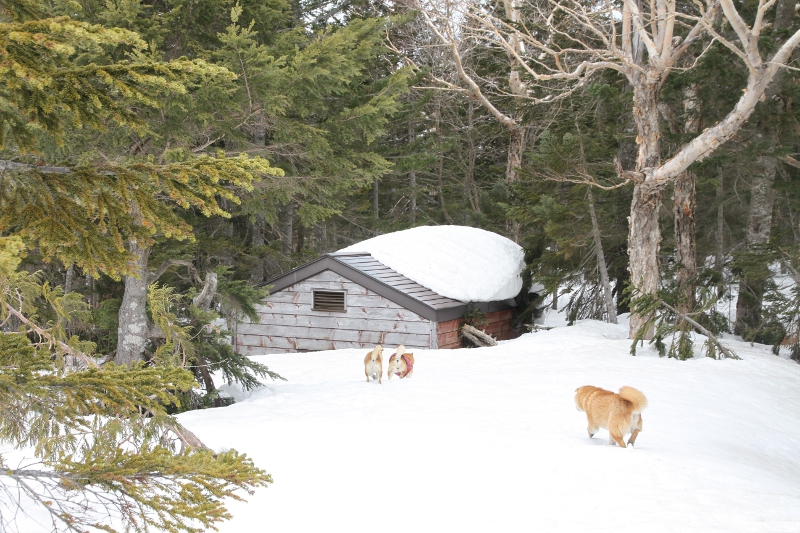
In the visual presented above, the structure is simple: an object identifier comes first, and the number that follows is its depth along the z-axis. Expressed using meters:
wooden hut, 13.59
